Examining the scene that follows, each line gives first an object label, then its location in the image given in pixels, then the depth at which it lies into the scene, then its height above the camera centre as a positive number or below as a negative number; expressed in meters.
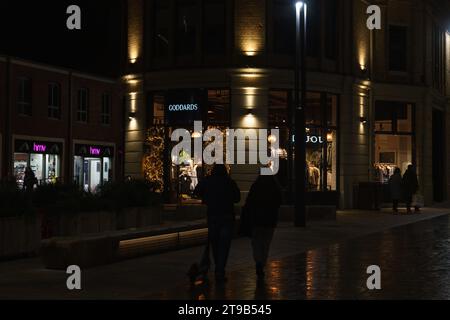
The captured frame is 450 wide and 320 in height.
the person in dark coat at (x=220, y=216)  12.12 -0.60
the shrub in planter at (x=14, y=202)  14.30 -0.47
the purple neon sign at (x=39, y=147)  44.84 +1.71
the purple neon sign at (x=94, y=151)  50.22 +1.67
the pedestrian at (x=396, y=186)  30.42 -0.36
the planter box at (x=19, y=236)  14.18 -1.11
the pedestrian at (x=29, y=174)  34.69 +0.13
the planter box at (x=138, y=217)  18.33 -0.99
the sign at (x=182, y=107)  31.11 +2.77
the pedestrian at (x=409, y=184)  30.31 -0.28
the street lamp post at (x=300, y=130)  22.69 +1.39
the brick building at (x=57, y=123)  43.19 +3.27
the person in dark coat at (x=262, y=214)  12.61 -0.60
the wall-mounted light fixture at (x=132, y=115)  32.53 +2.56
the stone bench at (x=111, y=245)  13.16 -1.26
